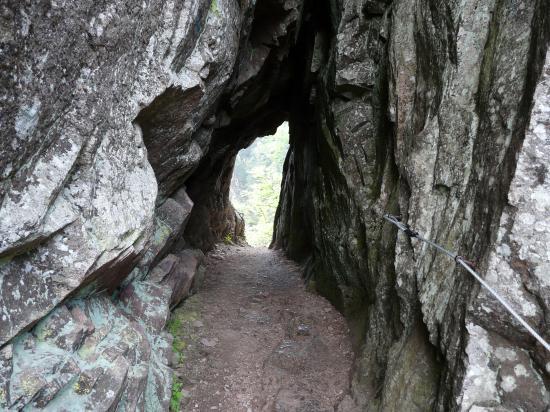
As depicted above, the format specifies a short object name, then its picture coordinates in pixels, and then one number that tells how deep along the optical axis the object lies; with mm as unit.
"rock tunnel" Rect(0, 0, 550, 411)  3459
